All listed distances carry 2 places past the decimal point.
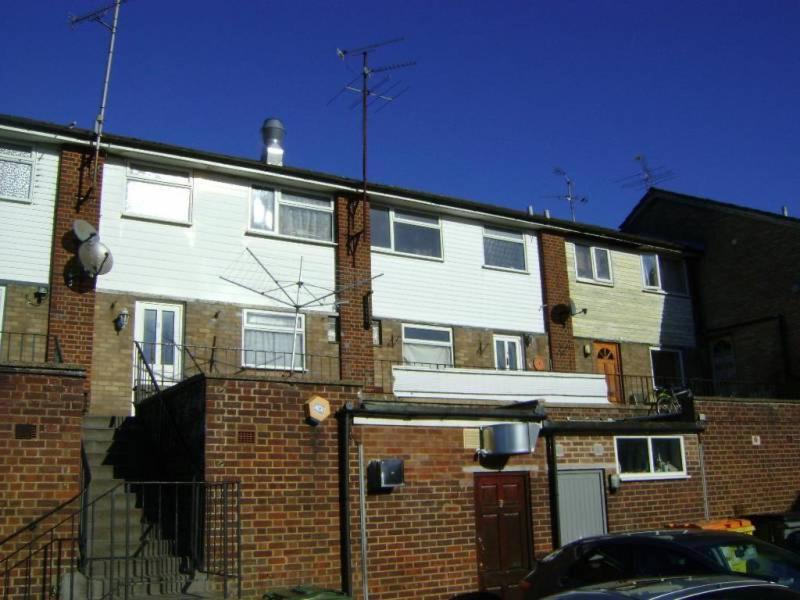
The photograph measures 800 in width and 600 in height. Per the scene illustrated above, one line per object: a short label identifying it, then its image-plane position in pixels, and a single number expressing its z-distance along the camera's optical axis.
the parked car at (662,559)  7.24
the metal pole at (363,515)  10.42
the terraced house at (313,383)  9.61
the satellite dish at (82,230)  13.76
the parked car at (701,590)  5.08
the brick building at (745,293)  20.95
